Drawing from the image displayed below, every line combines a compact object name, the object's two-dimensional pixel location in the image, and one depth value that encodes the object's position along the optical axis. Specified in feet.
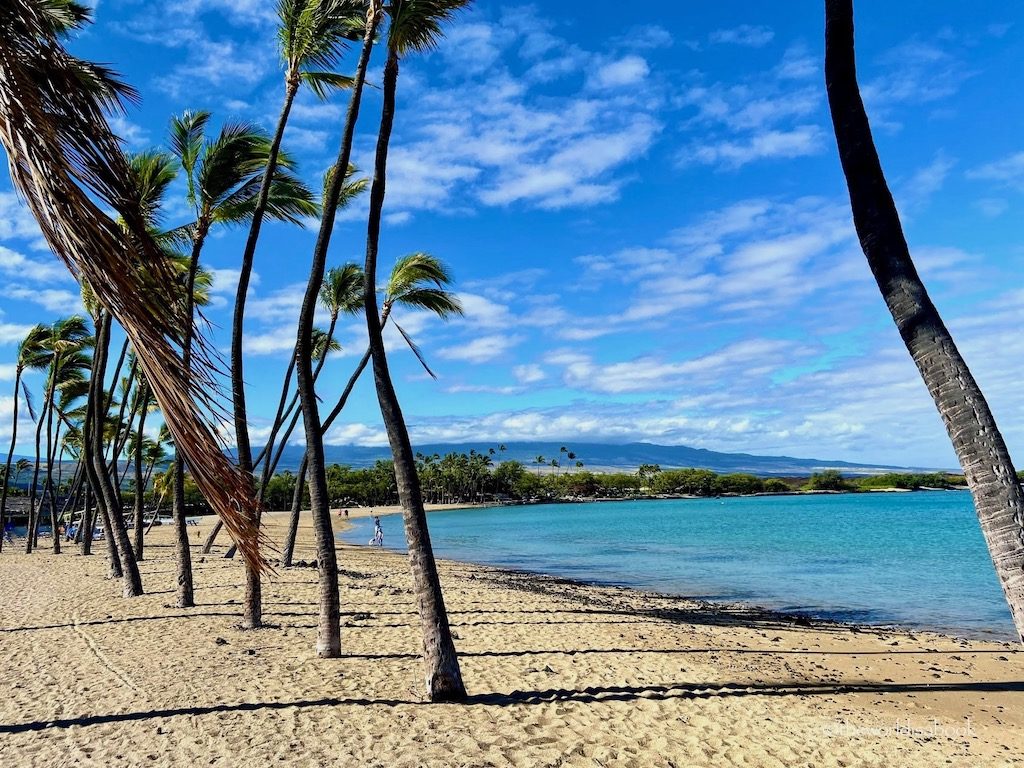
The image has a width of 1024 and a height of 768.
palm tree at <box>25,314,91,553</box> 73.15
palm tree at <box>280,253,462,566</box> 37.50
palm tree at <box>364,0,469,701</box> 21.75
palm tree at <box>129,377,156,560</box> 52.47
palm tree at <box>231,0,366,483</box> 28.55
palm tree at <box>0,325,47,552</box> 75.66
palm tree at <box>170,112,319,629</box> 34.60
